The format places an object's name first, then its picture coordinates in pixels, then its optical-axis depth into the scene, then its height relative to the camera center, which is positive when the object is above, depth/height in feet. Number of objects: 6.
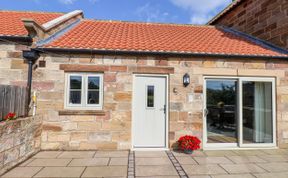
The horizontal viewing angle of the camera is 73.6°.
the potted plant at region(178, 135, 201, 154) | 18.39 -4.33
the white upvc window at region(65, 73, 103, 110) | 19.36 +0.56
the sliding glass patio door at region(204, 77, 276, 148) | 20.59 -1.40
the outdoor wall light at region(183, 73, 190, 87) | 19.88 +1.93
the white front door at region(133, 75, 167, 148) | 19.84 -1.43
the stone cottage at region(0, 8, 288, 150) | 19.11 +0.75
